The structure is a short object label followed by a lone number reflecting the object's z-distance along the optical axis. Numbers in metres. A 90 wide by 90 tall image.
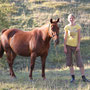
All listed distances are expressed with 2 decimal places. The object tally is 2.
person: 10.90
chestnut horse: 11.26
